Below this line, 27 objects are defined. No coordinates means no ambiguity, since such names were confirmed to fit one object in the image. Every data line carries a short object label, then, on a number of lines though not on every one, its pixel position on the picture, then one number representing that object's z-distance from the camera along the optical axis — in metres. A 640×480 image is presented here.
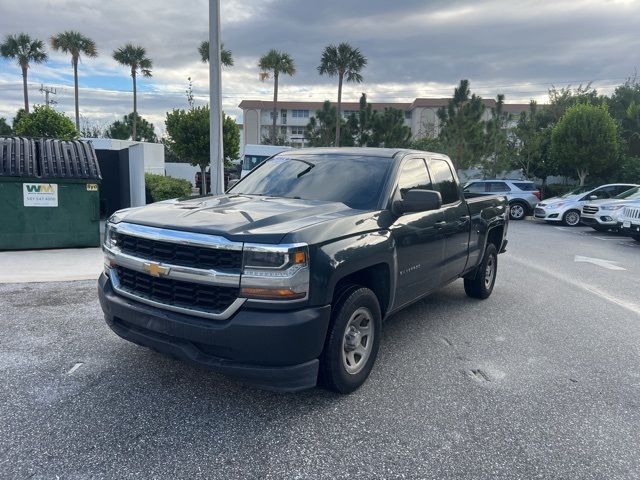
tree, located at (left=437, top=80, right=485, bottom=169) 29.03
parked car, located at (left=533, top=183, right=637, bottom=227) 17.67
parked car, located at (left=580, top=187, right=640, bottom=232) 14.93
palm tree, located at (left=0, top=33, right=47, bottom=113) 45.44
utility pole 60.62
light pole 9.47
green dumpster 8.62
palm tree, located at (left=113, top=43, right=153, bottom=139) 49.19
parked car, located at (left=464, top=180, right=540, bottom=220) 20.22
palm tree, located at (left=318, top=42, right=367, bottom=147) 40.50
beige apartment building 73.81
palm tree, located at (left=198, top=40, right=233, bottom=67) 42.50
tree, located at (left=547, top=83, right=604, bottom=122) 32.31
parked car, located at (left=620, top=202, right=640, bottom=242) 12.99
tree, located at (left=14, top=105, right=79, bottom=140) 15.60
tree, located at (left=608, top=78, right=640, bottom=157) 28.35
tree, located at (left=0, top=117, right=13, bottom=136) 60.68
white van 27.16
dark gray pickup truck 3.03
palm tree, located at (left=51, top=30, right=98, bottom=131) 44.18
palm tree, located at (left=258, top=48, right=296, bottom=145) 43.41
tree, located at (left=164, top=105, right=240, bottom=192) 24.30
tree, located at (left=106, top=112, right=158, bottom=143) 63.38
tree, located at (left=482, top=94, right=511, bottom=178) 28.83
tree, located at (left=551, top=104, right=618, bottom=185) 23.17
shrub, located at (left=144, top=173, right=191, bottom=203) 14.30
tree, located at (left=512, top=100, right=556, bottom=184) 28.17
